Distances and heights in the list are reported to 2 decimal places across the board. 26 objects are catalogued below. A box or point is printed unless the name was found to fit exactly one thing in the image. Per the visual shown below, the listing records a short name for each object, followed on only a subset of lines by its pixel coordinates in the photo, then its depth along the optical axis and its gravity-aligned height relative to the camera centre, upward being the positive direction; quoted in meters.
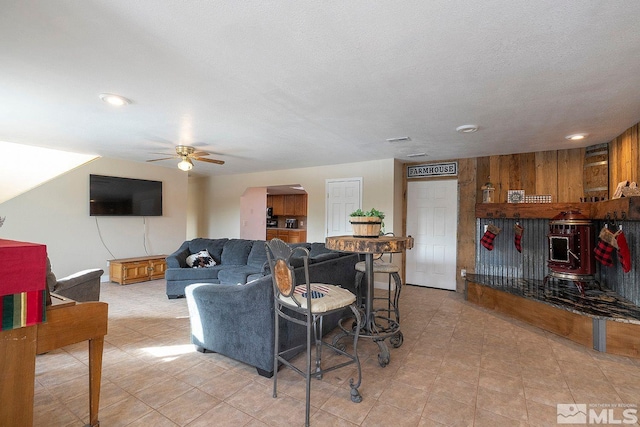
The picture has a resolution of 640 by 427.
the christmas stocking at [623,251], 2.92 -0.32
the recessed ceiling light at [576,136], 3.47 +1.01
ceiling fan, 4.09 +0.88
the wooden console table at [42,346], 1.20 -0.61
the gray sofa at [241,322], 2.15 -0.85
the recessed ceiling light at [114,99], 2.48 +1.01
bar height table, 2.07 -0.39
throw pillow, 4.62 -0.72
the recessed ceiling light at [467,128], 3.21 +1.01
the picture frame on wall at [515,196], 4.48 +0.35
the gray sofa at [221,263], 4.26 -0.76
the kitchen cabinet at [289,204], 8.97 +0.38
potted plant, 2.35 -0.06
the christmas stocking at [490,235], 4.49 -0.26
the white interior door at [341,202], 5.42 +0.28
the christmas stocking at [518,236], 4.30 -0.26
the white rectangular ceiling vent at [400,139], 3.73 +1.03
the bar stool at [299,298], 1.75 -0.54
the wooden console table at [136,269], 5.01 -0.98
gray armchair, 2.56 -0.67
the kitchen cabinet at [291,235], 8.73 -0.56
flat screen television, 5.12 +0.35
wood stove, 3.46 -0.37
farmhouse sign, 5.02 +0.85
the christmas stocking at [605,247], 3.10 -0.32
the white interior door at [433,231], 5.10 -0.25
